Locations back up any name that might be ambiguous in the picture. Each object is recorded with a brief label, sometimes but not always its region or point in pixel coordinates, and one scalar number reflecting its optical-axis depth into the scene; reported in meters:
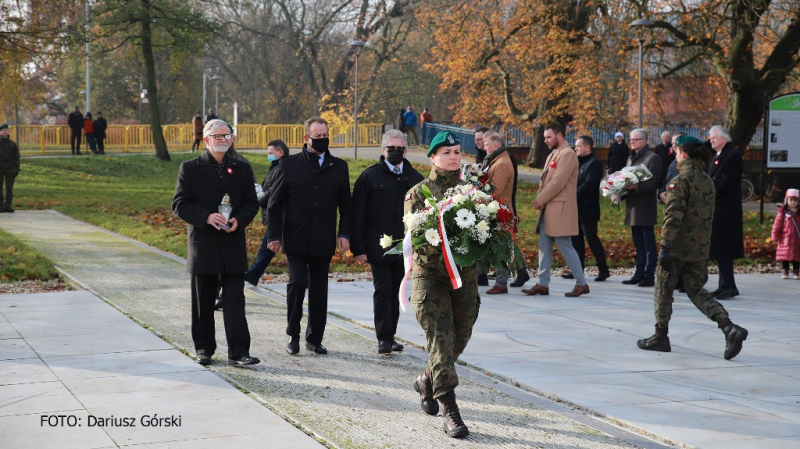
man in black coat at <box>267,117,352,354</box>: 8.08
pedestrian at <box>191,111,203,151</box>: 40.50
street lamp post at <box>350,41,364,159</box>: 34.72
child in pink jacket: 12.87
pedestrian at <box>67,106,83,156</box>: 38.19
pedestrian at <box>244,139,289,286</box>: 10.05
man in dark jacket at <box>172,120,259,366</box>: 7.51
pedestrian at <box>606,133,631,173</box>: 20.48
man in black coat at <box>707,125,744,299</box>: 11.03
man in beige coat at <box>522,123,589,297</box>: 11.12
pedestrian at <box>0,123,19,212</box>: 20.84
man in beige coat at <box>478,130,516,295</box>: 10.95
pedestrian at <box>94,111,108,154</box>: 39.09
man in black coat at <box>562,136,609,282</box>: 12.44
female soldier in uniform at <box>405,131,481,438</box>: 5.91
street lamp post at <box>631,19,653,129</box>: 22.31
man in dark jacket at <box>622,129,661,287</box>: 12.20
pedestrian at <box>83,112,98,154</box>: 38.47
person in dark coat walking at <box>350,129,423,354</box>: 8.12
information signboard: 18.55
